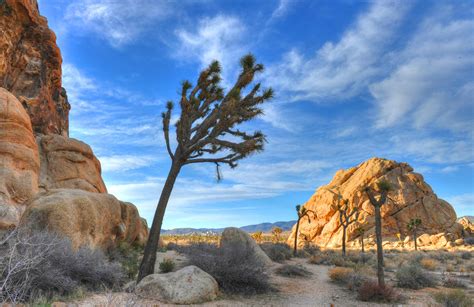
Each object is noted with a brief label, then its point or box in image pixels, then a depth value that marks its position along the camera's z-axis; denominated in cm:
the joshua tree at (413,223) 4122
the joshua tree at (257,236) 5612
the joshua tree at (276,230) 6017
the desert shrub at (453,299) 852
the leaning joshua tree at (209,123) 1133
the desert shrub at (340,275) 1281
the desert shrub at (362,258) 2139
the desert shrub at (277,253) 2017
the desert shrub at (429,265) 1888
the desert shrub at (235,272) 1023
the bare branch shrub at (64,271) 684
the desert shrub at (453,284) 1268
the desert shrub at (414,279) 1237
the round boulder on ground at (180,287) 827
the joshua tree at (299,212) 3055
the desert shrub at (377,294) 984
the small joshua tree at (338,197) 5589
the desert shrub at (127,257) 1172
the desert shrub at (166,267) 1226
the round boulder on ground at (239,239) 1611
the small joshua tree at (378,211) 1077
